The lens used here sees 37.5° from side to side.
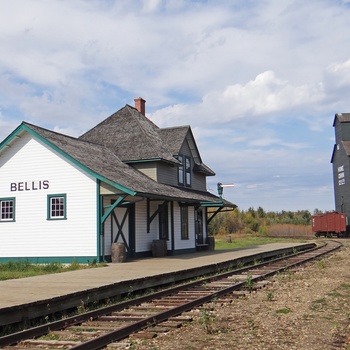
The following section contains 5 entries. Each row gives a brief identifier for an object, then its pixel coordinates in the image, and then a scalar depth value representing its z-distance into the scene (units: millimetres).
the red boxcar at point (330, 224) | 47250
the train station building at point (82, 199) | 18359
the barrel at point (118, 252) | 17995
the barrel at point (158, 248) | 21312
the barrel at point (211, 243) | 27328
